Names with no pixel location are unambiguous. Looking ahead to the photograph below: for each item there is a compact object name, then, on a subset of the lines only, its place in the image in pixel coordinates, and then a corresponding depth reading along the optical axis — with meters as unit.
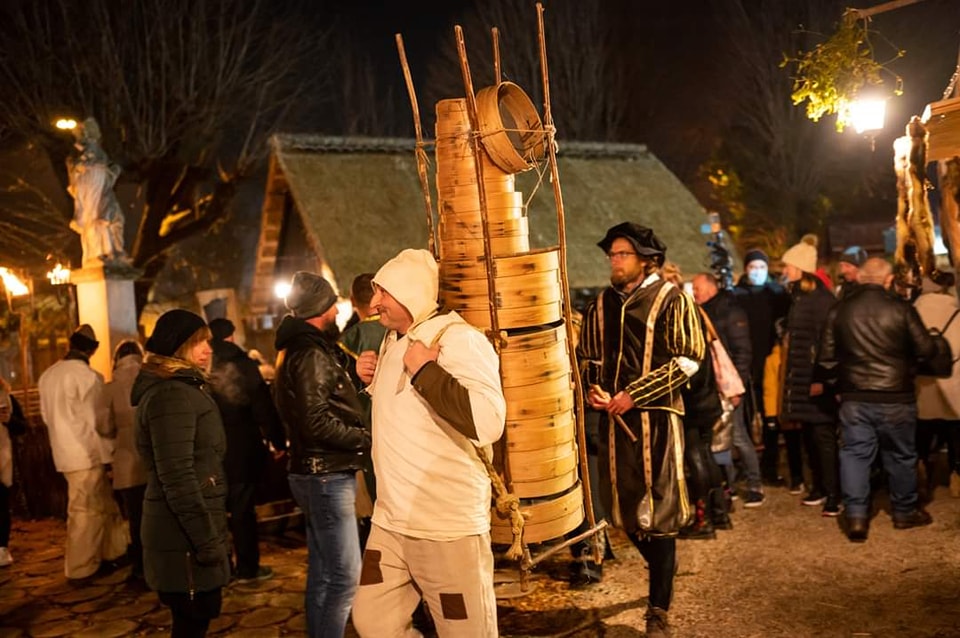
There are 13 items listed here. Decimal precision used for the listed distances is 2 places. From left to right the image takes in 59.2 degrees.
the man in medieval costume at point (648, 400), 4.81
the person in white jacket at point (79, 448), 6.99
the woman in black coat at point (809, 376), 7.59
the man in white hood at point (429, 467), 3.18
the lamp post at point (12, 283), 13.71
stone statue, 11.77
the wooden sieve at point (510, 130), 3.65
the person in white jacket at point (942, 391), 7.27
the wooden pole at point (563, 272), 3.72
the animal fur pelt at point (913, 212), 4.90
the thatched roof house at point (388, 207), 13.45
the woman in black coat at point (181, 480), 3.90
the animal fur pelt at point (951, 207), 4.74
